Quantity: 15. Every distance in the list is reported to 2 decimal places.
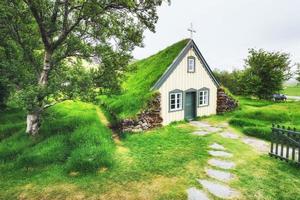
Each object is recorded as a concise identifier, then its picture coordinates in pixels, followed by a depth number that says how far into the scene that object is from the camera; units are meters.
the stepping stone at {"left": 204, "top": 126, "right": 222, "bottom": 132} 14.09
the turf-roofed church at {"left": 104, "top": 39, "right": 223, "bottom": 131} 14.42
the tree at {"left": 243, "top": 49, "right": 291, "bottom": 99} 27.28
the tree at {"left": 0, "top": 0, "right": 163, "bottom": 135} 9.53
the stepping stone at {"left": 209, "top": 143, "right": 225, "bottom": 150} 10.58
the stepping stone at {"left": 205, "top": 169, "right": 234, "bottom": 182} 7.45
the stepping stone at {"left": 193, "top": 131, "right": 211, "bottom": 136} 13.19
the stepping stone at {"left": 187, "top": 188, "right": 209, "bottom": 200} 6.33
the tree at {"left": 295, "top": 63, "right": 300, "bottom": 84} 29.48
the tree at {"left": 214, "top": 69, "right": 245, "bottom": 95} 33.56
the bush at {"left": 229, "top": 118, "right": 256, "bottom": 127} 14.77
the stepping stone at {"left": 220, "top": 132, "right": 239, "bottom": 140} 12.58
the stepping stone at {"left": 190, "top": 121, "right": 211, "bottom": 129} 15.29
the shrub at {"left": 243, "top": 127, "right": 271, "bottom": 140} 12.23
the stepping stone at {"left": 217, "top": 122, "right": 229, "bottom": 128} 15.20
